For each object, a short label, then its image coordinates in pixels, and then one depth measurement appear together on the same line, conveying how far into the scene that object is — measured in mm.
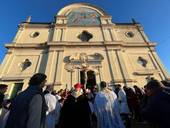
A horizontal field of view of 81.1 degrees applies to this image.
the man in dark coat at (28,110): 1640
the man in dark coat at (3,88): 3097
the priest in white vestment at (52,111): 3361
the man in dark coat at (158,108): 1463
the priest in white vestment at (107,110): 3299
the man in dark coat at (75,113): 2846
